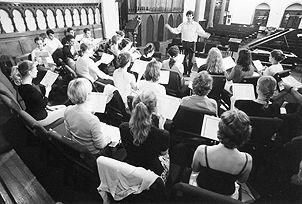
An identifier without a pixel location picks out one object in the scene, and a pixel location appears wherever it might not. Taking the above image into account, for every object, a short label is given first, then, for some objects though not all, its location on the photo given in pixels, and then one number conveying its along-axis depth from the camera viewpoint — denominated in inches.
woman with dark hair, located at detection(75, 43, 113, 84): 147.2
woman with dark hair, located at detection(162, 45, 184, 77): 153.2
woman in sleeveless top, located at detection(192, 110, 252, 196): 53.7
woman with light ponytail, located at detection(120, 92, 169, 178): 61.9
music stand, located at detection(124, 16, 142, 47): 267.9
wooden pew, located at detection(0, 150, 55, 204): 74.6
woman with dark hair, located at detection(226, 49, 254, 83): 132.4
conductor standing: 226.1
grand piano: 229.9
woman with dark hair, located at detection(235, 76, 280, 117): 83.7
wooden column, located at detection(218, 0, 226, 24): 478.0
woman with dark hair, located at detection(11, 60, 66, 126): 91.8
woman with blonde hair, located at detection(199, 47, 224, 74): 135.0
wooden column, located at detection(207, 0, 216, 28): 423.9
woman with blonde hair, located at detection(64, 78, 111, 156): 70.0
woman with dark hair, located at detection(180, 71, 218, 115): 86.0
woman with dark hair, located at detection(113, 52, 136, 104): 117.6
